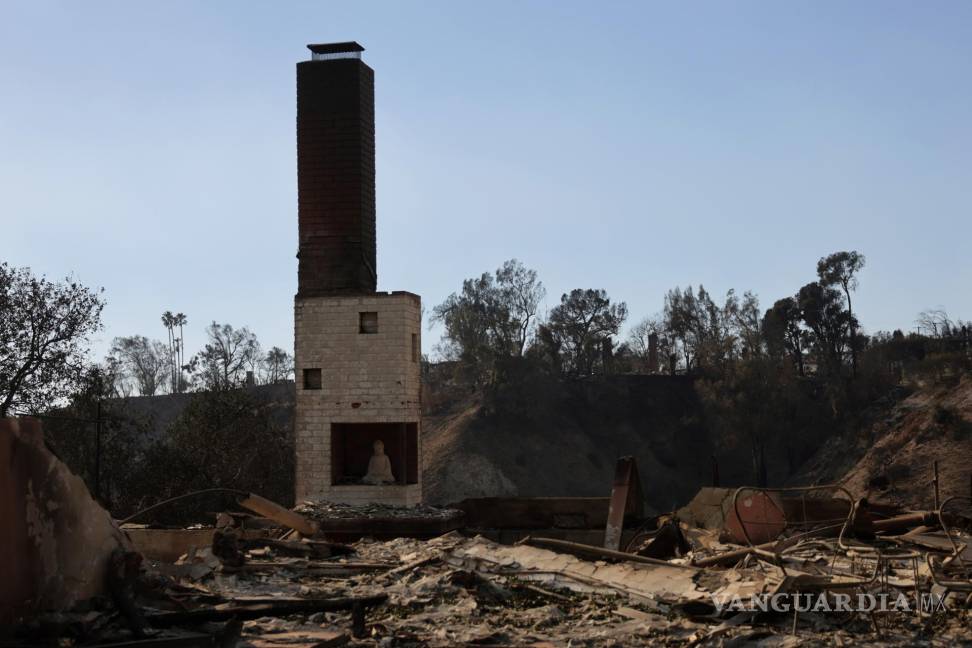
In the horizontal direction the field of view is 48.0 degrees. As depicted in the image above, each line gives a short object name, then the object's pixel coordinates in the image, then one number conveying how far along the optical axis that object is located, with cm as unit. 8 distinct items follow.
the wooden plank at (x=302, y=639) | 895
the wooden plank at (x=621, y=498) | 1598
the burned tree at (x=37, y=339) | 2948
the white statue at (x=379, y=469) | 2142
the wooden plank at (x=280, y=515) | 1656
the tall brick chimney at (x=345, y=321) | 2138
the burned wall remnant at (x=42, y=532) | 867
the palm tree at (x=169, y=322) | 8444
